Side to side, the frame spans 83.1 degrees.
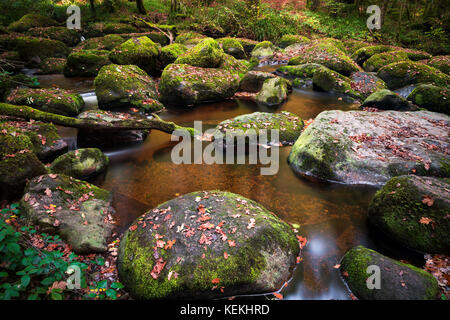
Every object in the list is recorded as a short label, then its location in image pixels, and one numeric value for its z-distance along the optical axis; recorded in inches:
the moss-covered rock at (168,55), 498.9
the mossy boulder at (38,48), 553.0
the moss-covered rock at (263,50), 694.5
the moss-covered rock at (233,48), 669.3
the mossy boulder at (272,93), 434.6
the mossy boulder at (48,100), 321.4
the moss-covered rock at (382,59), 541.0
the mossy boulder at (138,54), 444.1
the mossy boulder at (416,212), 155.6
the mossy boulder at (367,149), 231.1
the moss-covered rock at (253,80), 470.6
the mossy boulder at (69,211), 157.5
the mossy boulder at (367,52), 618.4
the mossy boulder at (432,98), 362.0
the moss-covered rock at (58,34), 719.7
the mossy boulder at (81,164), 226.1
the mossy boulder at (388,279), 125.6
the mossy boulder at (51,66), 520.4
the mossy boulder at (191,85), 405.4
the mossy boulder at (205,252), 131.7
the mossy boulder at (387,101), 377.1
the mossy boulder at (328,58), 525.0
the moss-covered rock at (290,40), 781.9
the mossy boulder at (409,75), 439.2
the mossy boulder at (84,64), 497.7
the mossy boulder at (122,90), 359.6
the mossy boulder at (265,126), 306.0
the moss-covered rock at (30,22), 779.4
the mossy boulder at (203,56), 446.3
